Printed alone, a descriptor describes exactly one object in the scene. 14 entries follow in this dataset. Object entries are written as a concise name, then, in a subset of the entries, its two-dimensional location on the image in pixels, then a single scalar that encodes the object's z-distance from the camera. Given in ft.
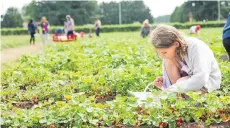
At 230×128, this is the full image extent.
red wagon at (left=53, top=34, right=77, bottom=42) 59.83
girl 12.24
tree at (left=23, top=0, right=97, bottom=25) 183.52
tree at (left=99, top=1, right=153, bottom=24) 214.69
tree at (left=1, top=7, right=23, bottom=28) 161.27
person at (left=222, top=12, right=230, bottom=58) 13.94
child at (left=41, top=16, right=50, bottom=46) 56.39
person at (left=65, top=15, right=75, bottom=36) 61.93
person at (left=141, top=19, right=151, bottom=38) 56.05
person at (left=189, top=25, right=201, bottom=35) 67.68
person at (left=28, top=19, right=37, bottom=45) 61.57
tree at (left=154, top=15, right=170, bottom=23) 270.42
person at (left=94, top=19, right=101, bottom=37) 77.60
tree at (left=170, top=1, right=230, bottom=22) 204.85
